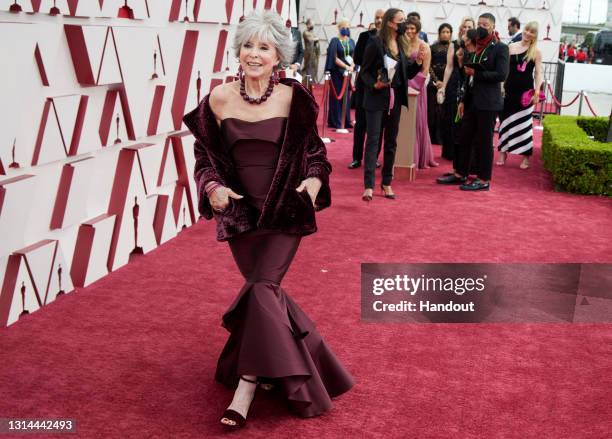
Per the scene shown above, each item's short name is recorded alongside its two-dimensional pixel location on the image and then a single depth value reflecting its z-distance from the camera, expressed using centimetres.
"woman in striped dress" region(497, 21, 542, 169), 920
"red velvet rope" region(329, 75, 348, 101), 1271
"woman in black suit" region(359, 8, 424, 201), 746
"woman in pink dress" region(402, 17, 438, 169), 784
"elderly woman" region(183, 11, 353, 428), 336
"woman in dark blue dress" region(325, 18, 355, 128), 1345
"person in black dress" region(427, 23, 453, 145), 1056
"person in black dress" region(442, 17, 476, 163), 935
